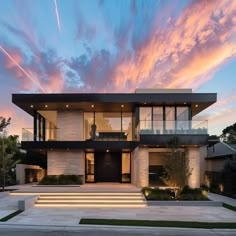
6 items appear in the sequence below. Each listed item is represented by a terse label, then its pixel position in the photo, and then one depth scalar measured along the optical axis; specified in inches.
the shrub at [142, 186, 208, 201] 505.4
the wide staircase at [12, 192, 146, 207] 497.3
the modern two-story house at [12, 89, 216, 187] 677.0
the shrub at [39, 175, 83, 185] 716.4
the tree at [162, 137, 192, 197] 510.1
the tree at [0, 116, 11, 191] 628.2
